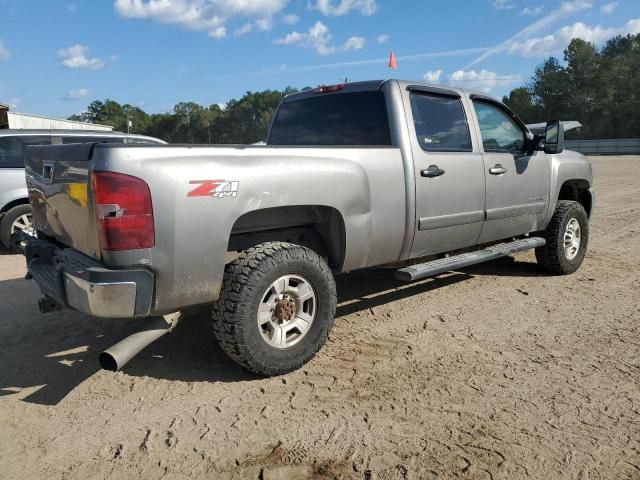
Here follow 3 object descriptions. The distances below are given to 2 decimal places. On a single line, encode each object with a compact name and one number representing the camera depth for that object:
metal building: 35.82
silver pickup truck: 2.75
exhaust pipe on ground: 2.83
